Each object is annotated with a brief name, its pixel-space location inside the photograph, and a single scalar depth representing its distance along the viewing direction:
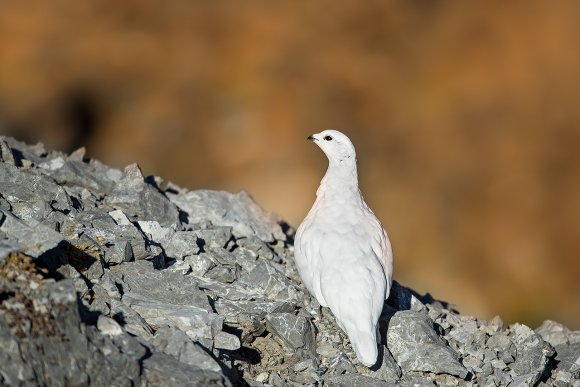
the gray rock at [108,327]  10.77
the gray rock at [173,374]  10.48
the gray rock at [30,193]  13.06
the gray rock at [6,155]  14.84
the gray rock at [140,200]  14.81
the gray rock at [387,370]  12.46
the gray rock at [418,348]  12.82
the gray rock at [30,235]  11.15
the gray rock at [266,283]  13.62
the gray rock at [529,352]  13.68
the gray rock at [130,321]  11.32
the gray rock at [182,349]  10.97
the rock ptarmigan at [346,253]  12.59
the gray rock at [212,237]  14.68
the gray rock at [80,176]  15.41
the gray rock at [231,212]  16.11
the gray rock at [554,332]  15.61
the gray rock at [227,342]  11.79
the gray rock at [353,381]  12.09
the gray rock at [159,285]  12.60
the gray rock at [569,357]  14.34
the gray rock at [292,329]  12.52
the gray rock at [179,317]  11.80
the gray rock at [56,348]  9.89
